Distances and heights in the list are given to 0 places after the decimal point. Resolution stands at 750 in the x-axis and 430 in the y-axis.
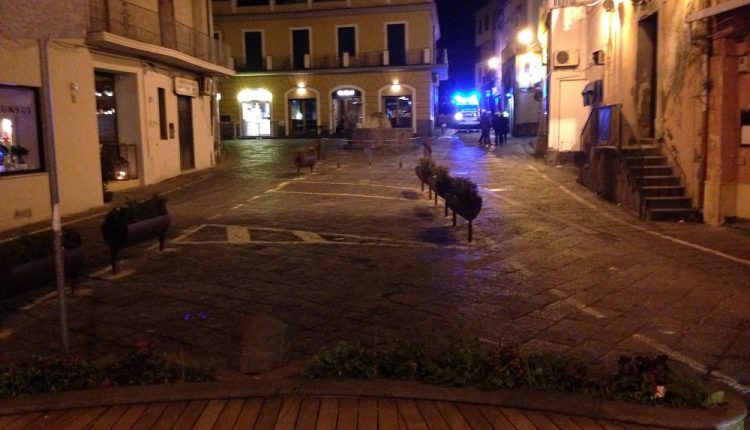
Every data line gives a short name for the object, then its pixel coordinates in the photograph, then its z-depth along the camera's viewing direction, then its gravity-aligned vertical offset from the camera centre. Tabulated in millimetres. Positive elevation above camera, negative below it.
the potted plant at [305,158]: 19547 -808
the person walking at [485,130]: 29094 -170
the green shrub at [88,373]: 4082 -1452
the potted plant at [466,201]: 9066 -989
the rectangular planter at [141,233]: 7809 -1194
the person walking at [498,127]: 29328 -56
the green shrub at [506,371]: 3793 -1437
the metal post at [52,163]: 4223 -172
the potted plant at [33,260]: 6062 -1155
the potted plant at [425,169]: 12723 -791
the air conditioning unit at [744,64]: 9633 +794
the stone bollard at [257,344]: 4418 -1377
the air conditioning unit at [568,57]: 19859 +1931
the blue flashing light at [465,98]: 62812 +2595
